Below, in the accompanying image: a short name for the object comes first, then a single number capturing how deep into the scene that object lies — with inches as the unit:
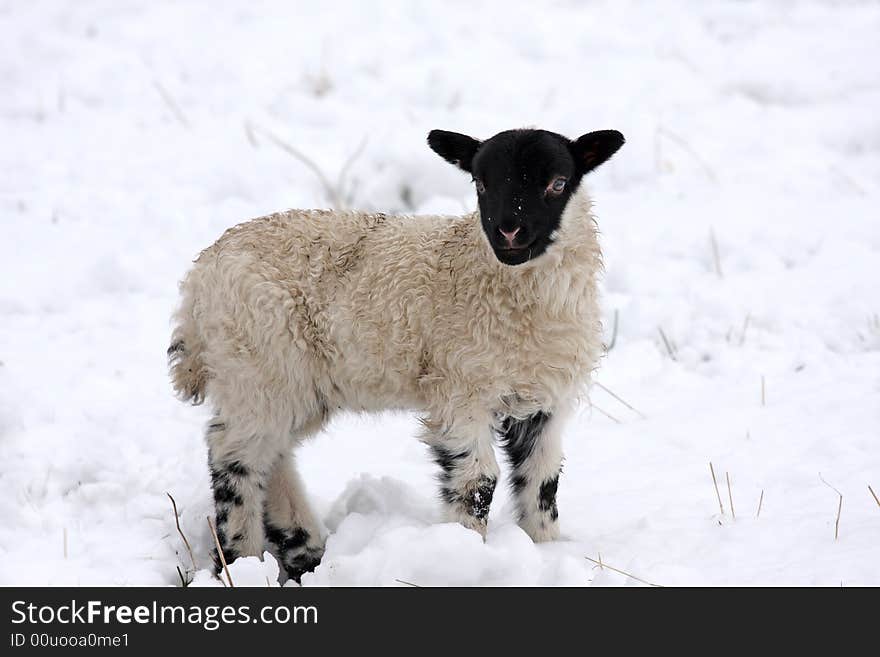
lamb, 369.7
